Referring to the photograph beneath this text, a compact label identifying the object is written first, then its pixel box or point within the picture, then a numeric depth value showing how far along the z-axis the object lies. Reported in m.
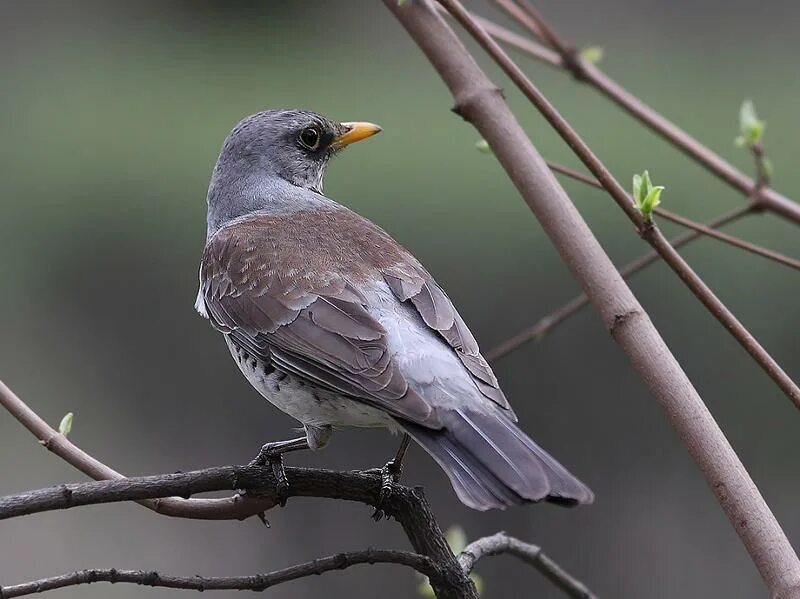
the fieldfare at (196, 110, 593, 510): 4.20
